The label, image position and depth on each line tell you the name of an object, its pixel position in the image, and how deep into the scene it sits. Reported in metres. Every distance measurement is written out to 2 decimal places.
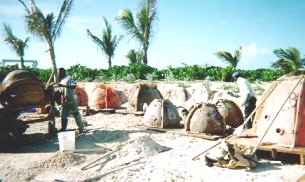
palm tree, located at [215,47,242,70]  21.00
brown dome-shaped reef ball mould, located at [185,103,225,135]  8.52
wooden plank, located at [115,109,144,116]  11.89
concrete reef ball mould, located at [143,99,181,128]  9.72
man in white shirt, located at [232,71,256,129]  8.51
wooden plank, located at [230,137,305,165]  5.91
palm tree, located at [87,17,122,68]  27.49
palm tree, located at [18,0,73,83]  20.23
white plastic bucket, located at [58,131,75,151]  6.99
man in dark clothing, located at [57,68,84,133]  8.60
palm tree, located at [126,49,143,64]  28.23
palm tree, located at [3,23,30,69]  33.84
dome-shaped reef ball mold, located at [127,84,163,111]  12.46
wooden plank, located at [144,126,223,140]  8.11
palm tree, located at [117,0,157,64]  23.36
